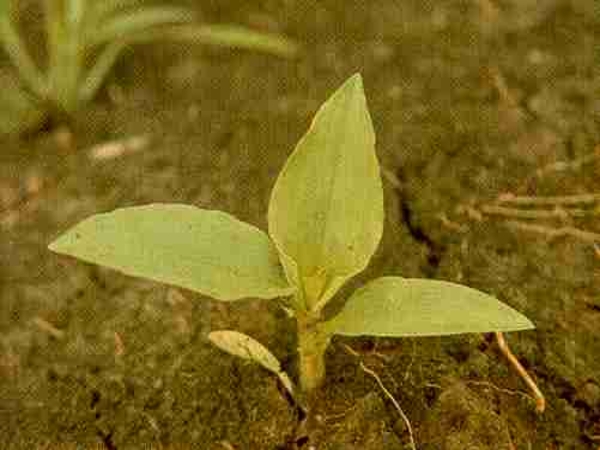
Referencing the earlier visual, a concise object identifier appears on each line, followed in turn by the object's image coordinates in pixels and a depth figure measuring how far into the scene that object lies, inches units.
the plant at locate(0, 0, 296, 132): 11.5
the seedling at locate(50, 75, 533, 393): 7.6
